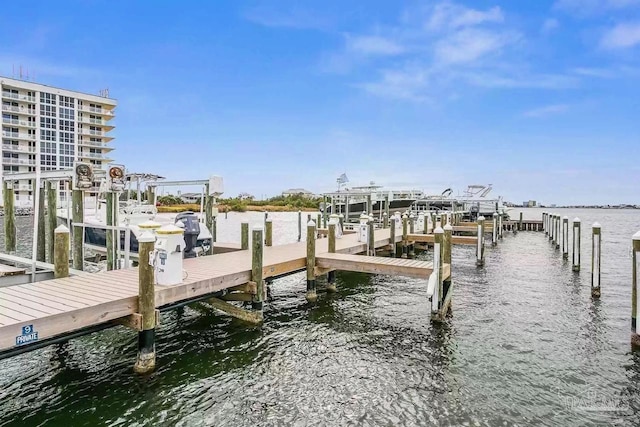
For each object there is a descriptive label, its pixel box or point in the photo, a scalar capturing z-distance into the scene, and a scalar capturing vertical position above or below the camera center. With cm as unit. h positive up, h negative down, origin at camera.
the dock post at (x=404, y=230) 1681 -116
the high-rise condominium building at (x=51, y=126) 5391 +1145
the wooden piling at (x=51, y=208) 981 -16
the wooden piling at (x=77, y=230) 876 -64
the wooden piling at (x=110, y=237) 880 -79
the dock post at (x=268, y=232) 1265 -97
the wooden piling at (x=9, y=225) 1234 -75
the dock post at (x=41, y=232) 1049 -86
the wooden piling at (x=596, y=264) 1084 -168
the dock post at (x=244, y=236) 1153 -99
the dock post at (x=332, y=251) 1107 -138
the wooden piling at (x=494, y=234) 2369 -186
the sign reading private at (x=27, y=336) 426 -148
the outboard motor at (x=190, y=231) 998 -73
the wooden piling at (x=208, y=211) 1159 -26
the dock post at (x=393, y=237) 1544 -136
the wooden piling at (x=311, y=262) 981 -150
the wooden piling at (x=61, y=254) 671 -91
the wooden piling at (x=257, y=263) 798 -125
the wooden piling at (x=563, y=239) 1777 -167
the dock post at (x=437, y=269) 833 -142
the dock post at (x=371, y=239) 1329 -123
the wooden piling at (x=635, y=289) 712 -158
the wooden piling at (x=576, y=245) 1448 -159
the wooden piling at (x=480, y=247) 1605 -180
